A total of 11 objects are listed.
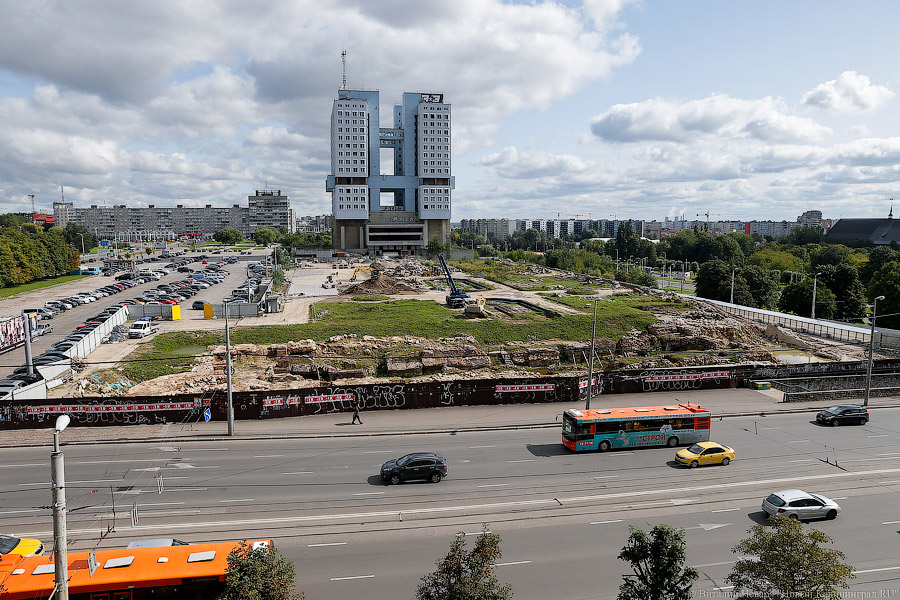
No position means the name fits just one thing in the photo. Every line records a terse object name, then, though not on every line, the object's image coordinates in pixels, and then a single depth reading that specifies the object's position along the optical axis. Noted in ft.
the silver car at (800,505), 67.21
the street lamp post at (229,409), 101.10
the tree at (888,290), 220.84
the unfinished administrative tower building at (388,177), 602.85
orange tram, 45.88
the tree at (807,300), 255.91
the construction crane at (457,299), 237.04
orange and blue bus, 93.35
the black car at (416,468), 79.71
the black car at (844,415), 111.34
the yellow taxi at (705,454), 87.04
